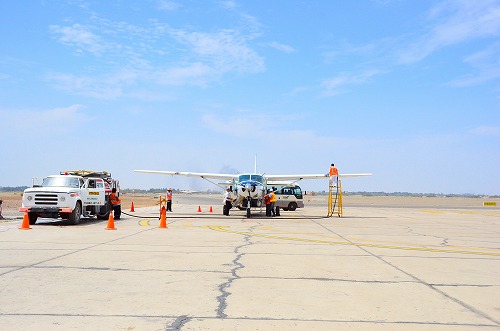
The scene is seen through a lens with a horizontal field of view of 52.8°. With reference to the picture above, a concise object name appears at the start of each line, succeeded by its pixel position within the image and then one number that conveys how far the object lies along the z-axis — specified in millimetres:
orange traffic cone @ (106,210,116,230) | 18188
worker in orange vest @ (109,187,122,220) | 24625
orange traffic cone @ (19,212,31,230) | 17511
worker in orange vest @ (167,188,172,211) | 34969
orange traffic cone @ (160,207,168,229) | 19031
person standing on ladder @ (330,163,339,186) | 28294
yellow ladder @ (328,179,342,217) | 29031
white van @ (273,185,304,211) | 38906
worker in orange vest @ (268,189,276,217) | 28948
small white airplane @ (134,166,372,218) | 27609
